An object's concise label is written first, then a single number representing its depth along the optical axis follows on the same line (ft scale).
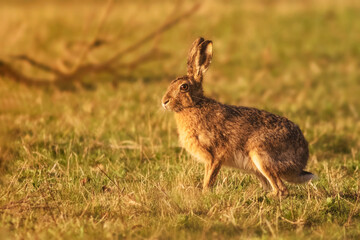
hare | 35.63
